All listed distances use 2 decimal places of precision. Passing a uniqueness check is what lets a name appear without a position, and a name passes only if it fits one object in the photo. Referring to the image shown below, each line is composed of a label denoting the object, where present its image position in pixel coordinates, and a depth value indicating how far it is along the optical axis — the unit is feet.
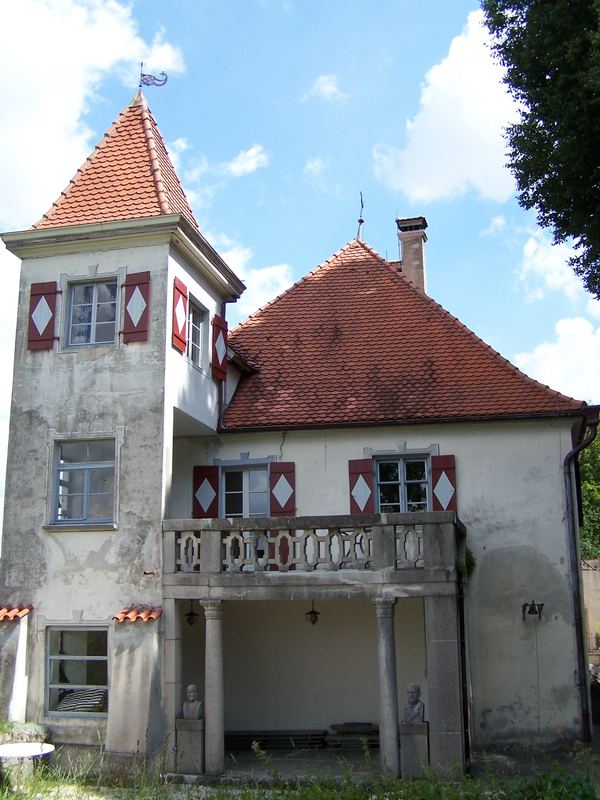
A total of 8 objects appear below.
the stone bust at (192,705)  40.86
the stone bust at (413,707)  38.73
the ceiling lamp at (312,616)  49.78
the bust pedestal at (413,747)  38.01
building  41.11
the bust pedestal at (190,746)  39.99
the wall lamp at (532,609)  47.65
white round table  36.04
